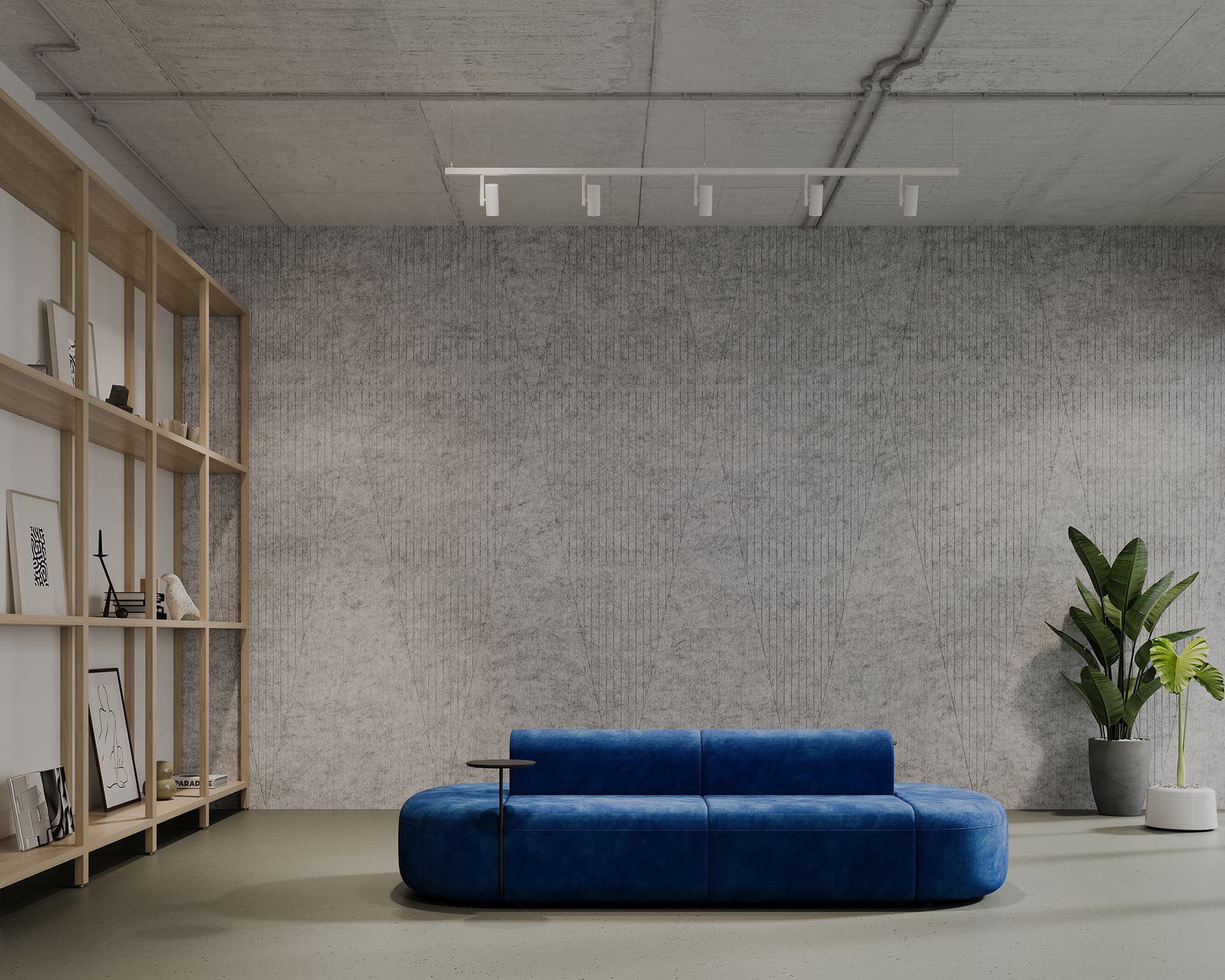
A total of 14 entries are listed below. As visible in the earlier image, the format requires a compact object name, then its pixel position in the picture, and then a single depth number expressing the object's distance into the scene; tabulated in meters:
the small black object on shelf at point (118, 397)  5.67
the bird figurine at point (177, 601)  6.47
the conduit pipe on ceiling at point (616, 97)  5.72
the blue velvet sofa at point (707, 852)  4.77
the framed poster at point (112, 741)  5.98
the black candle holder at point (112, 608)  5.84
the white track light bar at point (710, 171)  5.48
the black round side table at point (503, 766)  4.71
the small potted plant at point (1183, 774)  6.66
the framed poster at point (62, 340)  5.43
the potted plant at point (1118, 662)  7.05
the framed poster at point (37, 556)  5.14
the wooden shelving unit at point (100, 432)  4.87
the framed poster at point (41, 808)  4.89
